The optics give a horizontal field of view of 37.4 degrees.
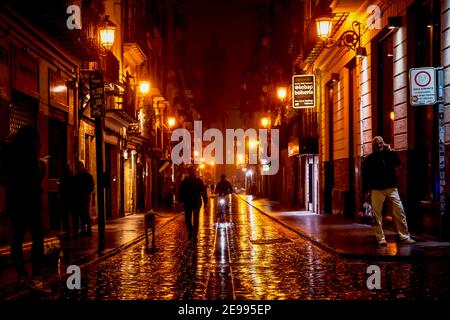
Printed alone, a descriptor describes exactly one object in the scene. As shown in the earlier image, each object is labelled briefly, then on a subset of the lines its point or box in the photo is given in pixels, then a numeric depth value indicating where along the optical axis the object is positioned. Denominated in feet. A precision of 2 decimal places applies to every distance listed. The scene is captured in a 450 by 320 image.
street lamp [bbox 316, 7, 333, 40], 71.05
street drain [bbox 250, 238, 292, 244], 50.73
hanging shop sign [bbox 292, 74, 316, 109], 97.71
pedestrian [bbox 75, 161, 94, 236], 55.21
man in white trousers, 42.55
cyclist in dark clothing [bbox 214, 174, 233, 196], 77.92
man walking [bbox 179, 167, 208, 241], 54.44
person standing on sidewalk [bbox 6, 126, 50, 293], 28.30
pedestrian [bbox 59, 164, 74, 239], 54.90
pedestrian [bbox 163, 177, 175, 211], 124.16
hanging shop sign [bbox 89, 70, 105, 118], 45.50
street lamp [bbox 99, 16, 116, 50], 73.72
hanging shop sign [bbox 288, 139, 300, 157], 108.27
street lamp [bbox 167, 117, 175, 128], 160.23
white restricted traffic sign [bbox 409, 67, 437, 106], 41.34
